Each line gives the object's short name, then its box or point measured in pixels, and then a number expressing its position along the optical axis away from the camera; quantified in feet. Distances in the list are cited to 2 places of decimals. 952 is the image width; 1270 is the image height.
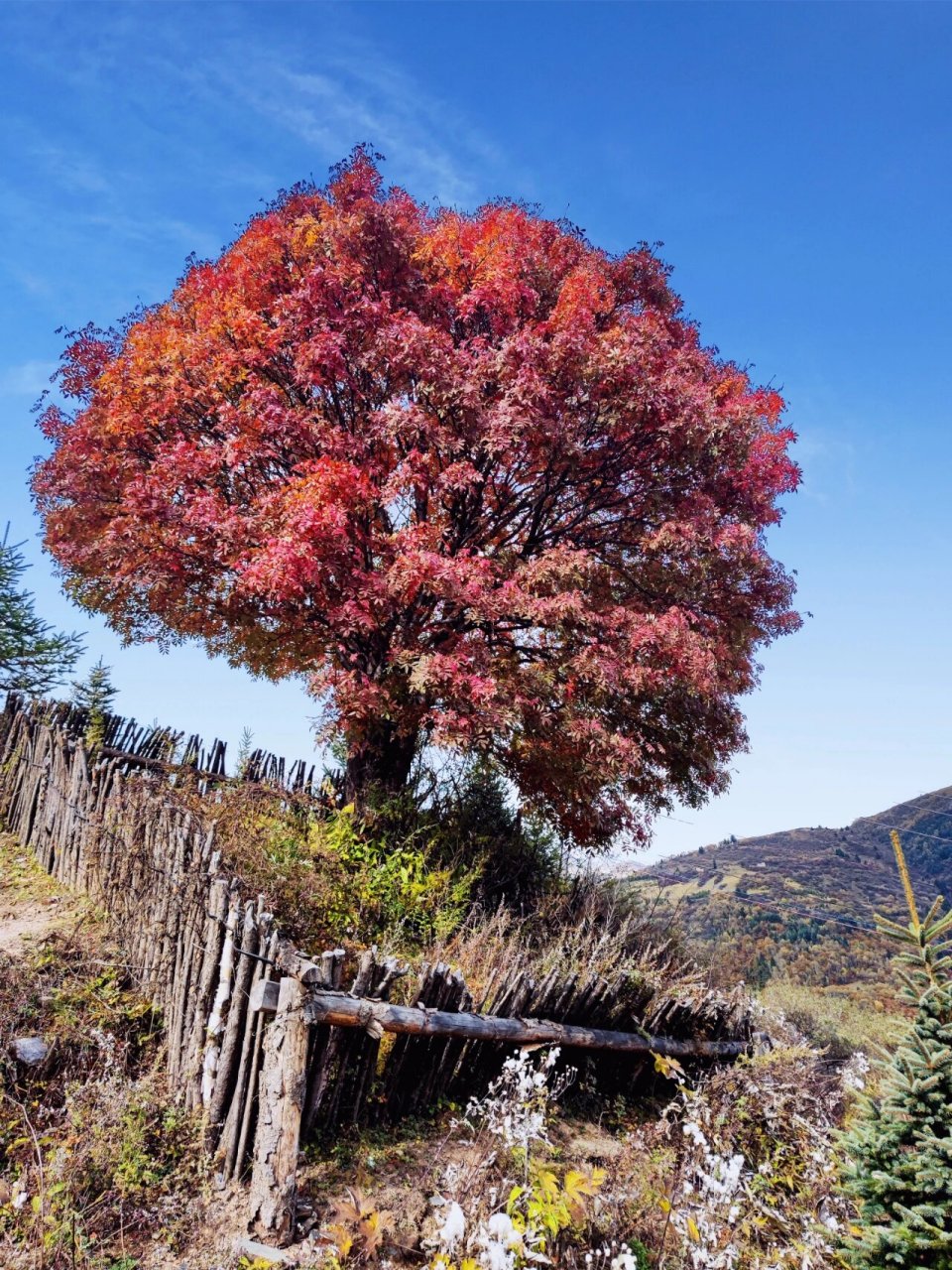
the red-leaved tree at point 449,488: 27.30
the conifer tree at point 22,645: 45.60
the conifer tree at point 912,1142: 11.41
